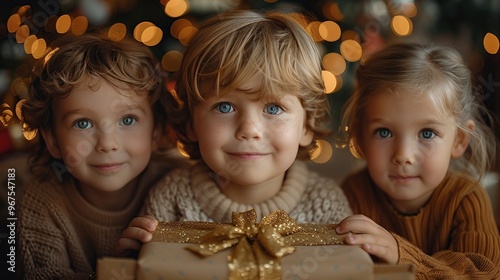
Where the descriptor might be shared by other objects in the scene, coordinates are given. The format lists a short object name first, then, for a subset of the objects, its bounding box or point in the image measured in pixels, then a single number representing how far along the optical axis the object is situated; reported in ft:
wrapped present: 2.61
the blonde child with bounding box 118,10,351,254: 3.18
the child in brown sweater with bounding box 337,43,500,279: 3.45
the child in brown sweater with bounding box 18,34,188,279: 3.39
